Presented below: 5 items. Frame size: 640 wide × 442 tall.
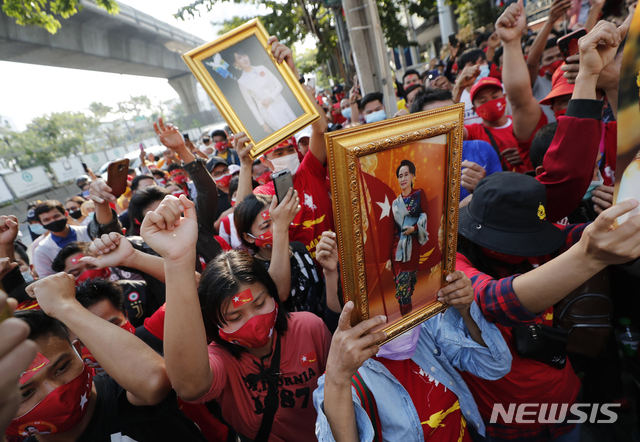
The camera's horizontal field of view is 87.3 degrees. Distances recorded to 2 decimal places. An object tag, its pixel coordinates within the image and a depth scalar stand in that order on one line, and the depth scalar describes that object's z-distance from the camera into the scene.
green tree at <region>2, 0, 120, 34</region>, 5.61
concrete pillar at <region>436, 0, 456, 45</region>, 19.30
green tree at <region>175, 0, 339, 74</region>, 12.05
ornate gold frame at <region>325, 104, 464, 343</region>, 0.99
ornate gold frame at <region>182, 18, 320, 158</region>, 2.05
